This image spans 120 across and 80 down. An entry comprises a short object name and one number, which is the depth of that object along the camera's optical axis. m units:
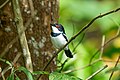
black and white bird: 4.64
